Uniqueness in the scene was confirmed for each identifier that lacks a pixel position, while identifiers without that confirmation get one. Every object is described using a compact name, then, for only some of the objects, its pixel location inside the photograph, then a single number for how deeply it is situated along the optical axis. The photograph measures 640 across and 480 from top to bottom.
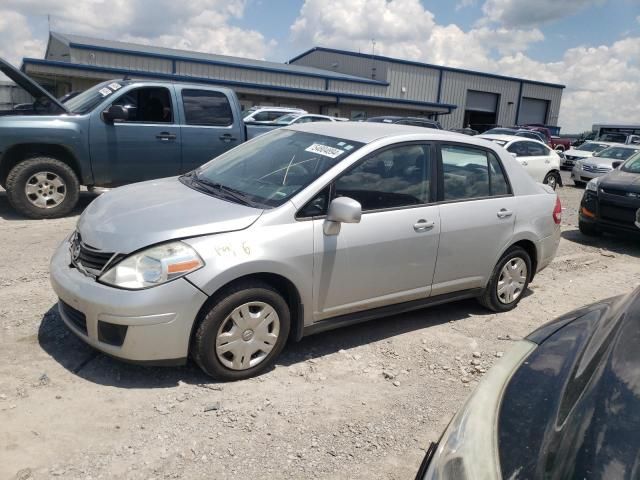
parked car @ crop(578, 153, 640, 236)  7.93
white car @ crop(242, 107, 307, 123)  17.66
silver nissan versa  3.15
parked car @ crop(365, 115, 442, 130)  18.48
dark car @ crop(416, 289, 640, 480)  1.46
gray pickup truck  7.18
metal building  25.28
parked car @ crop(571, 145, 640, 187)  16.45
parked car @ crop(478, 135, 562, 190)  13.47
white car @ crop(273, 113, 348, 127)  16.06
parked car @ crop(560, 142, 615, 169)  23.10
